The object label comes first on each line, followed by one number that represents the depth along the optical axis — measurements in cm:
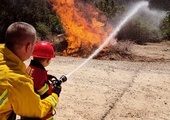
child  314
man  193
